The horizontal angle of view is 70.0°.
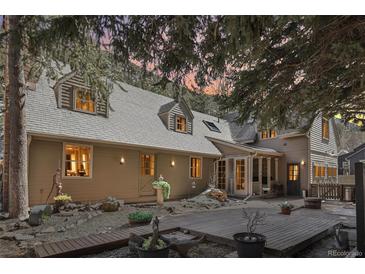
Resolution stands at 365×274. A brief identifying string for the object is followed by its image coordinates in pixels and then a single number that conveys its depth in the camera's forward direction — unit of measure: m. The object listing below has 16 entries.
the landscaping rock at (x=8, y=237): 4.93
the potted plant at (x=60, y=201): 7.33
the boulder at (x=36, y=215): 5.94
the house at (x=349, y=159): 21.18
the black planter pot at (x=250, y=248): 3.55
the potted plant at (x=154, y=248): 3.37
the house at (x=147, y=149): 8.12
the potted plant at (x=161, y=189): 9.48
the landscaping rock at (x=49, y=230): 5.43
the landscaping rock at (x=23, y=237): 4.89
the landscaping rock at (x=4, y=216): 6.31
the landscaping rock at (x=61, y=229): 5.58
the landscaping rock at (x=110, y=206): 7.93
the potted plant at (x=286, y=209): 7.43
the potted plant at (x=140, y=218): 5.82
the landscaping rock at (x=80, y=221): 6.24
